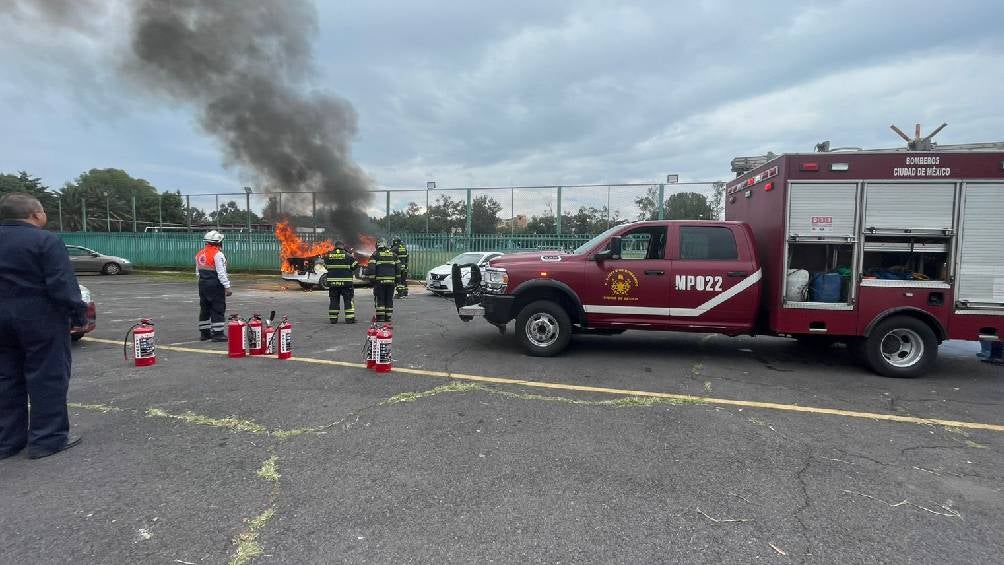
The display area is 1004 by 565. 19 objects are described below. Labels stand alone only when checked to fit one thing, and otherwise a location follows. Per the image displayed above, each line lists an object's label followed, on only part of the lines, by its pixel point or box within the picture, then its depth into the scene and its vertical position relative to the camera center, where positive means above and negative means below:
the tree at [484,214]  19.33 +1.61
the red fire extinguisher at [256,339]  6.60 -1.20
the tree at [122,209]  25.30 +2.14
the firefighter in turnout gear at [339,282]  9.38 -0.58
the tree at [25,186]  48.66 +6.33
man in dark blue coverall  3.40 -0.58
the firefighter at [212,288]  7.23 -0.59
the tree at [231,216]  22.52 +1.55
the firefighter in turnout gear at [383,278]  9.45 -0.49
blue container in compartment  6.07 -0.30
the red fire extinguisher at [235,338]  6.43 -1.16
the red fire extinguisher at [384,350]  5.70 -1.13
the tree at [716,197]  16.09 +2.08
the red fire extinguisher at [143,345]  5.89 -1.18
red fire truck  5.79 -0.10
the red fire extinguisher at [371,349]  5.77 -1.14
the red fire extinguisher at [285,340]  6.33 -1.16
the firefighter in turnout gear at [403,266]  13.16 -0.36
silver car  21.14 -0.72
